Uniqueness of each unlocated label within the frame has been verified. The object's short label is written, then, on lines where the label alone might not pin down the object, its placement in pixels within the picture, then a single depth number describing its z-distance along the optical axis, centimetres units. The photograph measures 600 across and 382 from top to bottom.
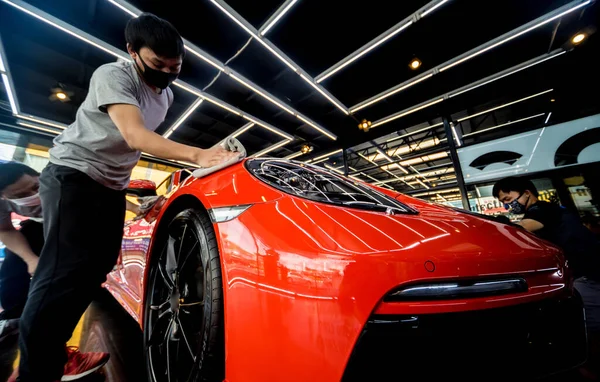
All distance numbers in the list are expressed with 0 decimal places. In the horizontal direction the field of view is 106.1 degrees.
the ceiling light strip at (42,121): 551
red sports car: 49
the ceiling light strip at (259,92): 451
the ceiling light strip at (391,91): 489
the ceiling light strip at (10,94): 454
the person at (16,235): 149
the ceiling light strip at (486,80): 436
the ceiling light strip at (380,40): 342
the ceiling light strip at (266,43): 328
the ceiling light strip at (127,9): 300
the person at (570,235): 145
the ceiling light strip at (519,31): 345
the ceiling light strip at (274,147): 781
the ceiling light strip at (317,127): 618
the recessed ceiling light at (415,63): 436
